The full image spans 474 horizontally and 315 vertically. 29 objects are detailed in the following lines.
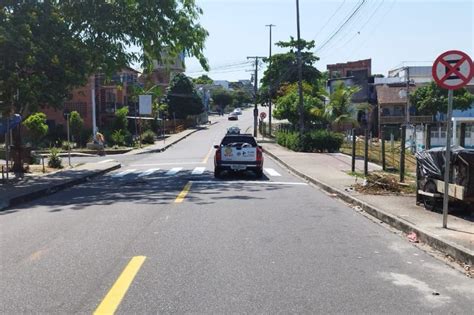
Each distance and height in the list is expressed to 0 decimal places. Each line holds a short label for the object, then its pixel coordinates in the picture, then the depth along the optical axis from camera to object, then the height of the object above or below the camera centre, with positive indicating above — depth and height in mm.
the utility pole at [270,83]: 70531 +3633
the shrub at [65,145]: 48603 -2929
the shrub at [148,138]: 58125 -2698
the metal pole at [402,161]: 16609 -1446
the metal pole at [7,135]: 20816 -869
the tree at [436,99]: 59156 +1213
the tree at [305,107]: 48031 +388
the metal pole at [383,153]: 21105 -1600
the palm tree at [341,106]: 38594 +348
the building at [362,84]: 68062 +3284
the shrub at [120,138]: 52344 -2472
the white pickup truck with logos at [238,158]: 21172 -1726
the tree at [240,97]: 178550 +4515
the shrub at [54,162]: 27031 -2373
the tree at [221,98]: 166750 +3892
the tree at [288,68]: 71375 +5425
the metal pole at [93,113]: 52028 -146
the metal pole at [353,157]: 21812 -1778
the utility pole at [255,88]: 69669 +2982
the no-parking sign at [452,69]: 9195 +671
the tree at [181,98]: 91625 +2133
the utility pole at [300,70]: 38000 +2727
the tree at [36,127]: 46781 -1287
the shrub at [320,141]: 37250 -1977
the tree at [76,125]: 52081 -1242
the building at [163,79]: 104250 +6079
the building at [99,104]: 59406 +880
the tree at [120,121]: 58378 -979
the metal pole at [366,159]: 19750 -1652
